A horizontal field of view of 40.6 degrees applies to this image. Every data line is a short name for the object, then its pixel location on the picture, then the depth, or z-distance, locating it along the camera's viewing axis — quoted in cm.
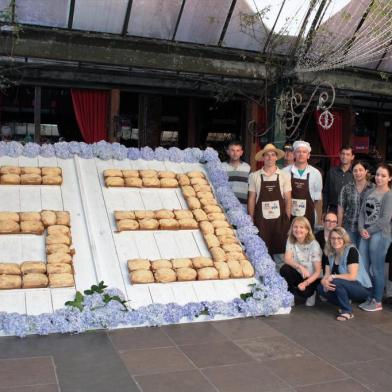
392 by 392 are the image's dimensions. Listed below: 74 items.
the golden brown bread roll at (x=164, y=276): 460
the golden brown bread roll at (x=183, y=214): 538
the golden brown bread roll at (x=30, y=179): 532
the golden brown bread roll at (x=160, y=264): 470
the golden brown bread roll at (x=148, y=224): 514
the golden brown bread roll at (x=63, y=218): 490
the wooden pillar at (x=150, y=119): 1163
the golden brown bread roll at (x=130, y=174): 575
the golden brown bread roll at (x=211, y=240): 513
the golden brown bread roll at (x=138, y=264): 461
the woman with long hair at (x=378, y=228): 494
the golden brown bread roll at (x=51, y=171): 545
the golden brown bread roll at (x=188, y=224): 528
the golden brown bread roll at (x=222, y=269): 481
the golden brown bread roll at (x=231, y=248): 512
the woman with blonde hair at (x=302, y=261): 488
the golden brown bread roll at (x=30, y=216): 487
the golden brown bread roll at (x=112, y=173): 564
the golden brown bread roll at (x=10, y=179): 525
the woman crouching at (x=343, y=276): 468
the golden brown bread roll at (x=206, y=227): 527
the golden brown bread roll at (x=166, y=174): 591
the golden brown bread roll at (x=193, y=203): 557
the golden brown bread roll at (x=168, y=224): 521
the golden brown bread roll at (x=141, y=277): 452
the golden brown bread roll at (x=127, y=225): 504
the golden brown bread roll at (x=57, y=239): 465
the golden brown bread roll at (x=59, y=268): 435
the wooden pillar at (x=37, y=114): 1052
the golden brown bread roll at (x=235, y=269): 486
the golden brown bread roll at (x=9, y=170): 536
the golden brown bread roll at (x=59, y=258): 444
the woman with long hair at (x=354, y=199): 527
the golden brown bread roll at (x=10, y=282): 417
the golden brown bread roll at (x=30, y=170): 545
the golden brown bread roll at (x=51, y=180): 537
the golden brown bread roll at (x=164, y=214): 532
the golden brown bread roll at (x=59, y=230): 475
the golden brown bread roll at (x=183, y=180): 590
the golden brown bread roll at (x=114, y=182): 554
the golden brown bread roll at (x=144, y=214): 525
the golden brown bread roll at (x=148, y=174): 583
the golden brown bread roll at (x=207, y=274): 474
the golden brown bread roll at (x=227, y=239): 521
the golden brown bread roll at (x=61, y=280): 429
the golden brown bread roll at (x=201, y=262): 484
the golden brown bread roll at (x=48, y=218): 484
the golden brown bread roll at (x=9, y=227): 466
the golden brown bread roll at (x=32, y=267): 433
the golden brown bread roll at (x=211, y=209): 556
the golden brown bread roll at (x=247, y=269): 490
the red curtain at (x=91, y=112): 1070
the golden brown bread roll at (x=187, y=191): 572
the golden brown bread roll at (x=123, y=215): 514
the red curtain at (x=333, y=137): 1334
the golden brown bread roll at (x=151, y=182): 572
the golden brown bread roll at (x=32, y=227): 474
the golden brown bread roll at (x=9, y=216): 476
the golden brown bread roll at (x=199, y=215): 541
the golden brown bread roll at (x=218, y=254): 496
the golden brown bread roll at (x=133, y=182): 564
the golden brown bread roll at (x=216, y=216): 547
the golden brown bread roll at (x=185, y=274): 468
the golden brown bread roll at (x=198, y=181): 595
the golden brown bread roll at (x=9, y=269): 427
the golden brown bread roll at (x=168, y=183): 580
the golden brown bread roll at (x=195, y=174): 606
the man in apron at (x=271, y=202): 543
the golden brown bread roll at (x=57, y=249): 456
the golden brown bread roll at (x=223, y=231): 529
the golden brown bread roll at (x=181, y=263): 479
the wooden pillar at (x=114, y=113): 1071
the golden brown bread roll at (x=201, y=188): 586
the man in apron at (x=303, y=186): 553
